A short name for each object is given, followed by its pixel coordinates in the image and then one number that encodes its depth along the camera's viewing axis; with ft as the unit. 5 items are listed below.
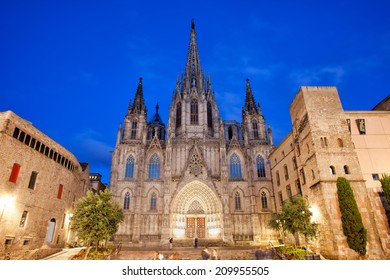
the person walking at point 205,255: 36.04
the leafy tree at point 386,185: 48.14
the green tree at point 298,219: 51.90
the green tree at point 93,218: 52.60
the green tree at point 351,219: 46.11
